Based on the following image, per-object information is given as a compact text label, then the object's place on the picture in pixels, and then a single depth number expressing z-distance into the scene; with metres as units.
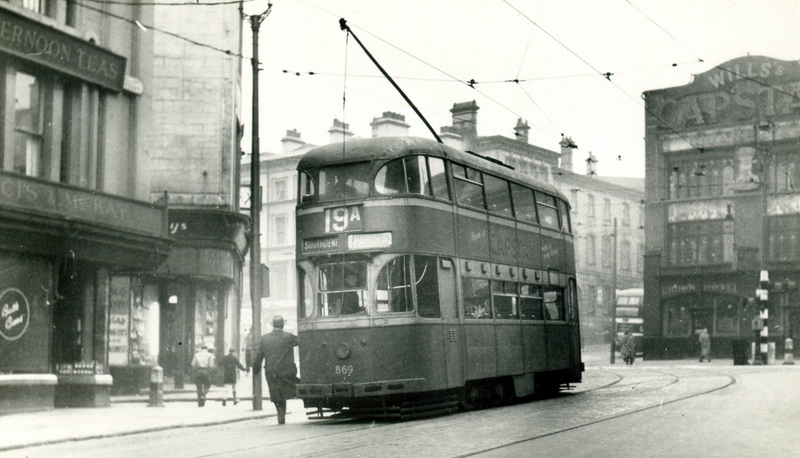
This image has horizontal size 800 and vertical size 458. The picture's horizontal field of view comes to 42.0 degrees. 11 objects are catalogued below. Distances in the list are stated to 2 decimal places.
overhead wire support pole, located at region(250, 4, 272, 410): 20.09
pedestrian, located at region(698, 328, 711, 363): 45.41
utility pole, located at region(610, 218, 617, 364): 50.44
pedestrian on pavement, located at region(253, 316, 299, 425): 16.03
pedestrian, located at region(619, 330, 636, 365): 46.14
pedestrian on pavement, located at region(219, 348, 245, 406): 22.68
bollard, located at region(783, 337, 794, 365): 40.28
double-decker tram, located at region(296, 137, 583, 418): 15.61
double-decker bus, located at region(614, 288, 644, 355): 63.53
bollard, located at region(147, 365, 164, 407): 21.66
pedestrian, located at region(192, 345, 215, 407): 21.94
